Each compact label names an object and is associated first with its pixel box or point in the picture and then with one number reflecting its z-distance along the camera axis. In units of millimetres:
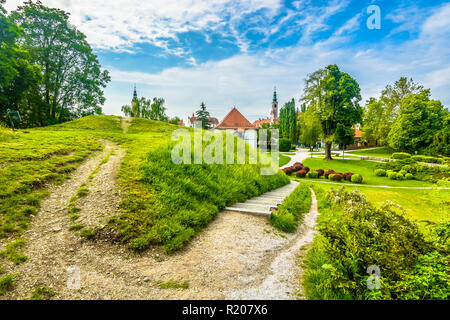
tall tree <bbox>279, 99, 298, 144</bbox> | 55750
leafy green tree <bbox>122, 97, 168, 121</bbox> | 32562
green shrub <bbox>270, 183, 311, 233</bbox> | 5477
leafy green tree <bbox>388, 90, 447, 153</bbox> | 26348
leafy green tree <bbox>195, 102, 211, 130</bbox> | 45750
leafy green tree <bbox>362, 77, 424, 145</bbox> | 34125
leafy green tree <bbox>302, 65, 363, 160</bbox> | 24019
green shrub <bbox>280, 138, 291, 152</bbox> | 41906
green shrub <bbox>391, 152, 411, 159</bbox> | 21727
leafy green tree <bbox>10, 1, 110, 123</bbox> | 17875
